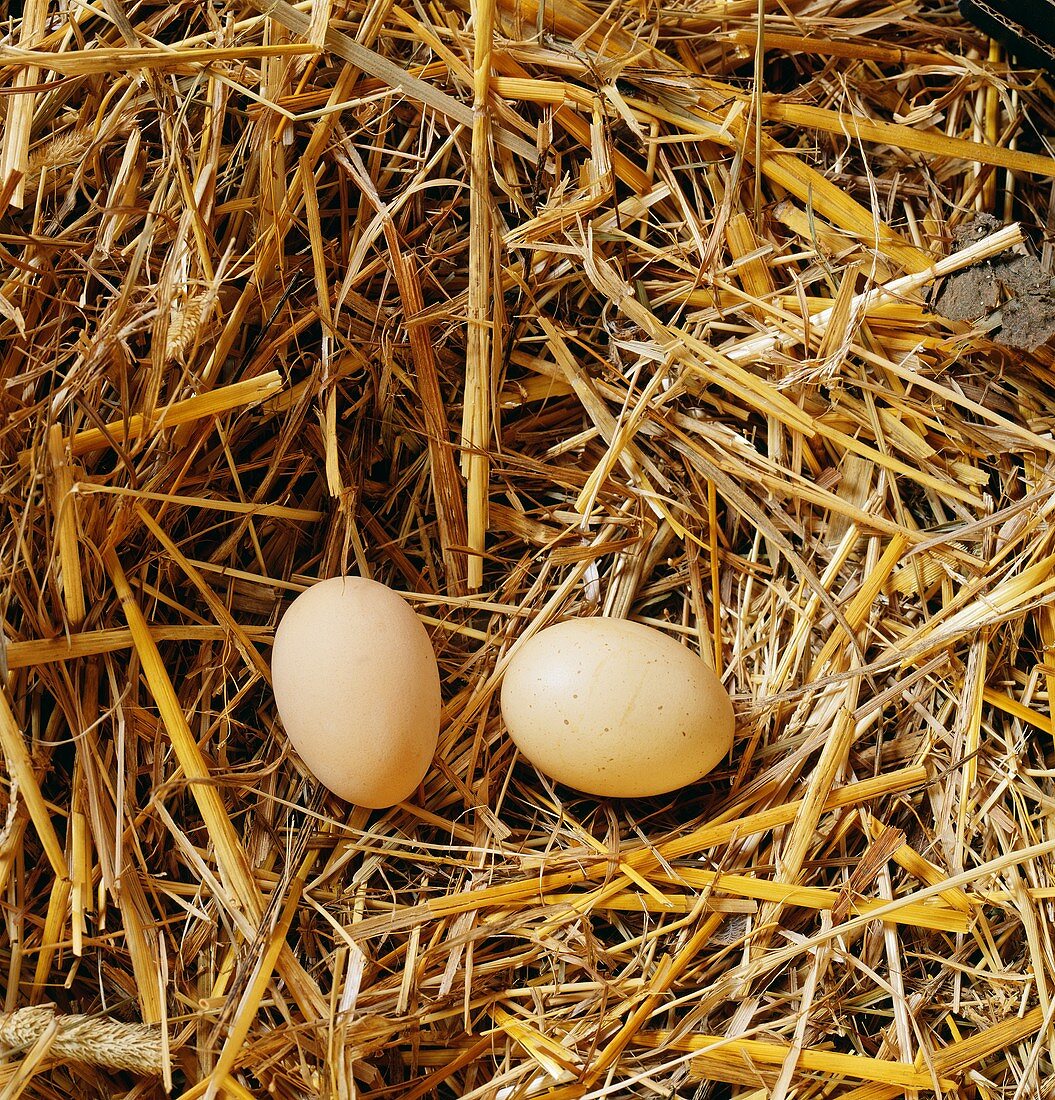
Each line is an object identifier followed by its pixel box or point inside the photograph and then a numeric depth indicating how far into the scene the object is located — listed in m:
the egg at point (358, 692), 0.75
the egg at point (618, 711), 0.75
